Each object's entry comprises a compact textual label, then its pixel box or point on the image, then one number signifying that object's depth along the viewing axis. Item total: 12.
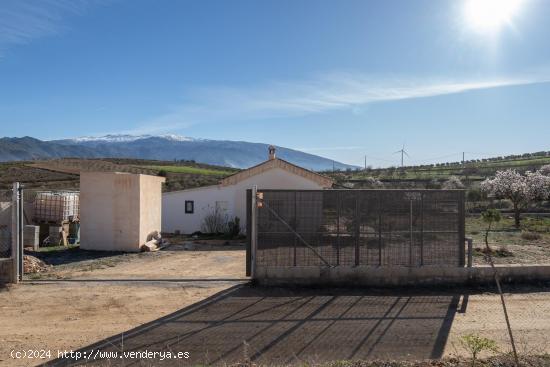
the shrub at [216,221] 24.25
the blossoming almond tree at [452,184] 41.50
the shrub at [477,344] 5.70
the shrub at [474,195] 41.03
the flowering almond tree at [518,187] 28.11
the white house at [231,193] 23.59
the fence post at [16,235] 11.39
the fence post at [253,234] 11.14
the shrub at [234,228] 23.03
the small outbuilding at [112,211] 17.73
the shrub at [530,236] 20.31
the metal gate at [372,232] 11.22
